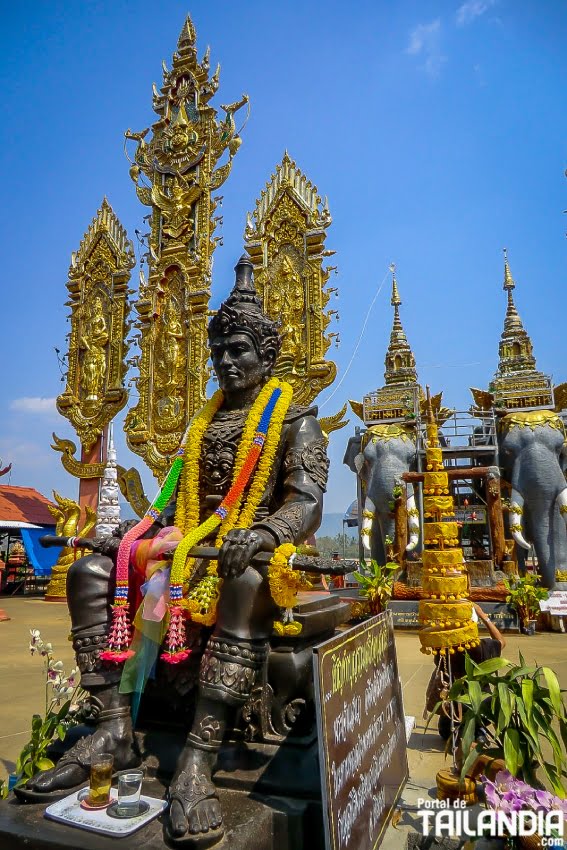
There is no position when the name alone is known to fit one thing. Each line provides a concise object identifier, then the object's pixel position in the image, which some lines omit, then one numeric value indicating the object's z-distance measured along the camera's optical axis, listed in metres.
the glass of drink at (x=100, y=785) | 1.90
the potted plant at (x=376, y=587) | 7.96
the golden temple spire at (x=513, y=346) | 16.91
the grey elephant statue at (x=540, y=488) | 9.95
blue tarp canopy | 15.25
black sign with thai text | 1.62
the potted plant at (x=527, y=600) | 8.34
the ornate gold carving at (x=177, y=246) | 12.35
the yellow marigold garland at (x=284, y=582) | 2.08
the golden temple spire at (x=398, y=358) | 17.47
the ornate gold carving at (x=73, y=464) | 13.13
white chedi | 12.20
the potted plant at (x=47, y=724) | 2.26
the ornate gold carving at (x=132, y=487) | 12.69
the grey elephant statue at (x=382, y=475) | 11.05
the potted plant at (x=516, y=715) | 2.06
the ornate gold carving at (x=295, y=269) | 10.70
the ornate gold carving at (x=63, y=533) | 13.04
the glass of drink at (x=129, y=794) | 1.83
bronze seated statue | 1.99
